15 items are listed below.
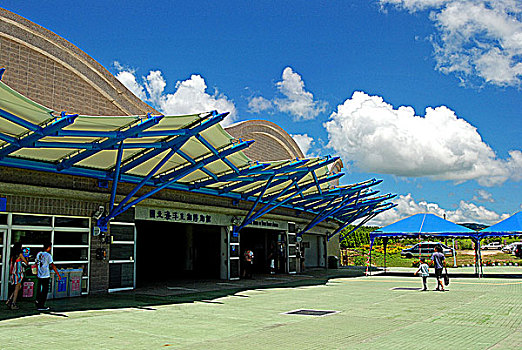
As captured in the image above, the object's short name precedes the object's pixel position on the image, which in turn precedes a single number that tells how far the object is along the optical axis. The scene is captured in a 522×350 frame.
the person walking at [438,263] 19.15
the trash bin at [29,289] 14.08
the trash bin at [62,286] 15.27
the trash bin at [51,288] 15.01
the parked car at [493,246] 74.90
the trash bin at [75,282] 15.65
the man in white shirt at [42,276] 12.23
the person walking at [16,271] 12.31
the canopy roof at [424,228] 27.69
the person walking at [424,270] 19.34
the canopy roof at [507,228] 26.47
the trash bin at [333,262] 35.09
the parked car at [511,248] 61.91
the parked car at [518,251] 56.28
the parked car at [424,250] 50.38
